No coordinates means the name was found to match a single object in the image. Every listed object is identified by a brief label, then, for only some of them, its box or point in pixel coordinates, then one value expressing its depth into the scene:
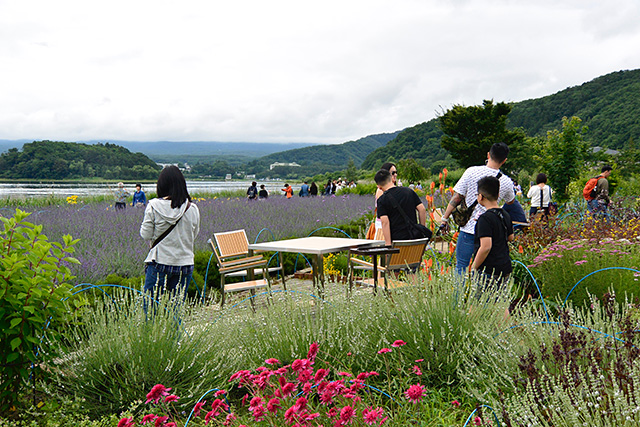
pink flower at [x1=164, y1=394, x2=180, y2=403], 1.81
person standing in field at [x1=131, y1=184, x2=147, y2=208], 15.30
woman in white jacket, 4.19
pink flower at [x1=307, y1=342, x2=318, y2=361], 2.00
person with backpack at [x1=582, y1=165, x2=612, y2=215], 10.55
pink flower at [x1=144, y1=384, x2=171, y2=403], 1.77
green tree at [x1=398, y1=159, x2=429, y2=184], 40.31
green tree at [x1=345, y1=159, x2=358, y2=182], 54.99
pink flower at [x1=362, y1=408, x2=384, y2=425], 1.68
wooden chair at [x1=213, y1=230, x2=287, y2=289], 6.11
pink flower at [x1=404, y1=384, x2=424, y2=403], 1.80
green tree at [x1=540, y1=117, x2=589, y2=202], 22.19
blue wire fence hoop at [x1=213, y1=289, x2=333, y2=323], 3.35
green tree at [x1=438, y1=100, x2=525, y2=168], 50.31
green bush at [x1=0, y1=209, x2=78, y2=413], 2.56
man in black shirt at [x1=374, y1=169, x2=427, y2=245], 5.25
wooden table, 5.48
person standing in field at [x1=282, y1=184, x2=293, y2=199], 20.27
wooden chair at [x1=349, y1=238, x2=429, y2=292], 5.05
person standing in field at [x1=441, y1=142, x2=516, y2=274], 4.49
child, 3.92
